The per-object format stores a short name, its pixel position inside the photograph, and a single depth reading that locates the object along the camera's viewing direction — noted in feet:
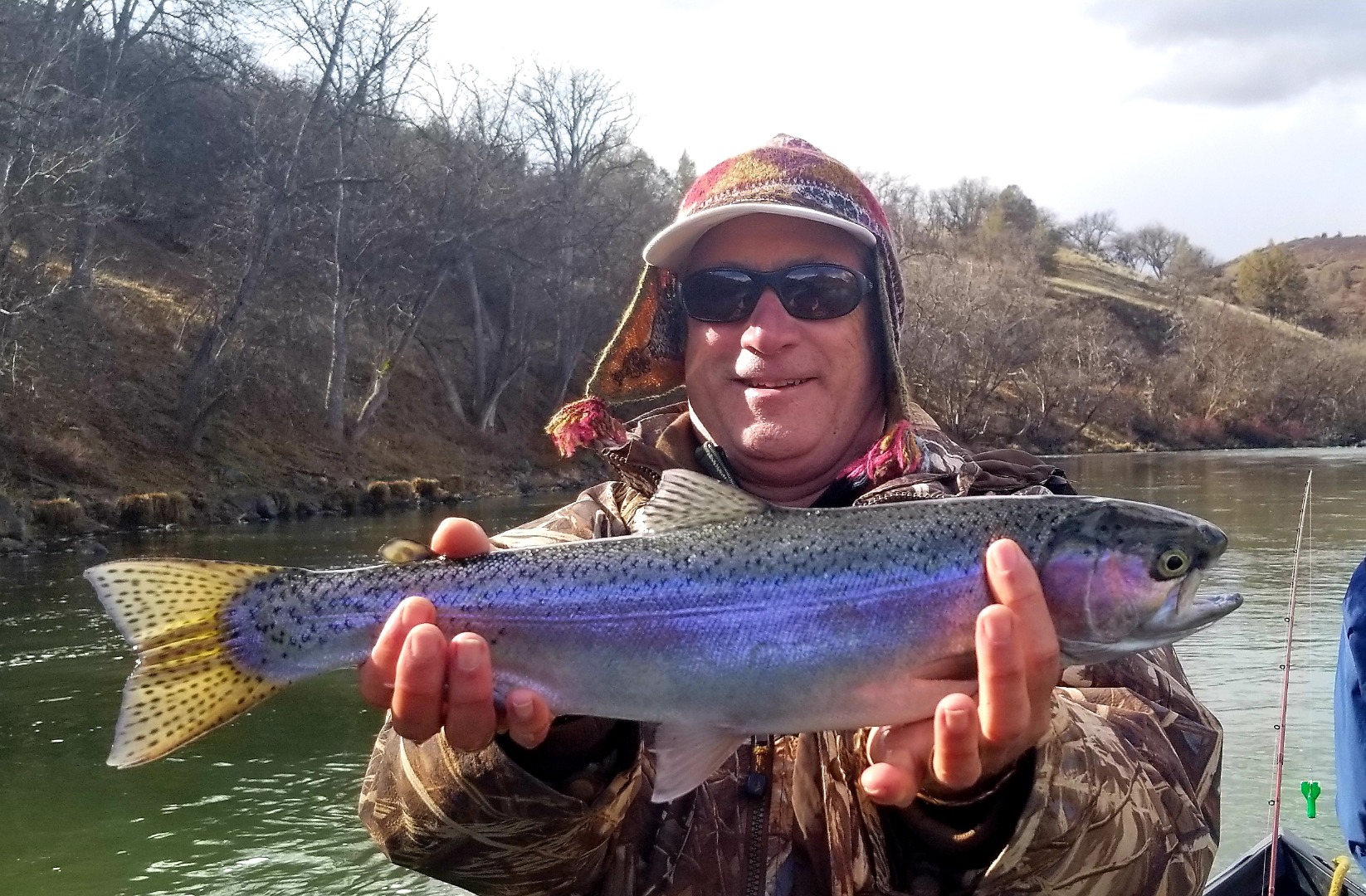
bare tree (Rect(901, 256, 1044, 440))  167.63
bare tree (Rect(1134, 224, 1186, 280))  380.78
